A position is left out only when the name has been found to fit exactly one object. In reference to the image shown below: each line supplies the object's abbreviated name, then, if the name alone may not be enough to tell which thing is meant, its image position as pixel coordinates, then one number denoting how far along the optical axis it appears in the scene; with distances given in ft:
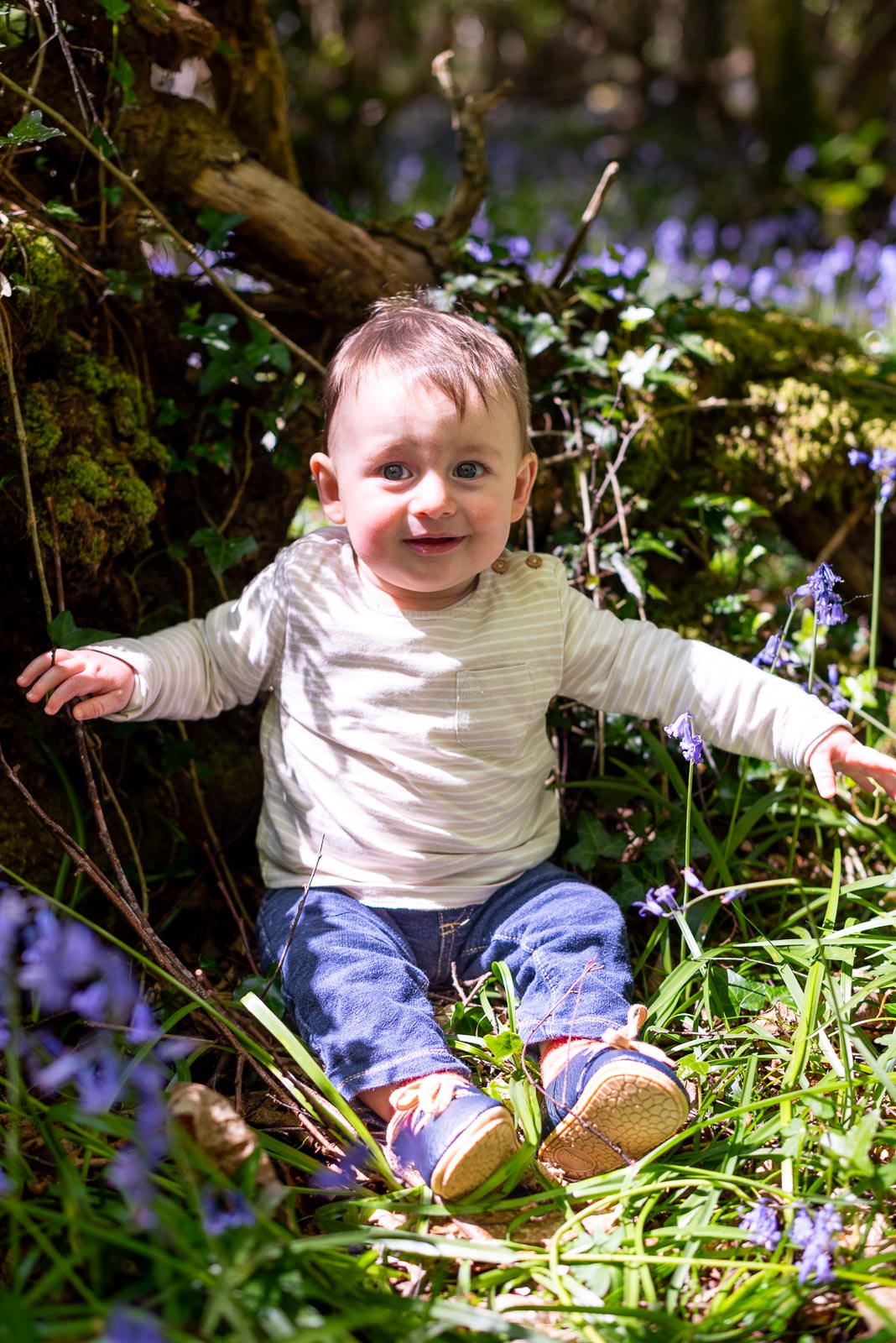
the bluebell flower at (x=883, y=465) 9.08
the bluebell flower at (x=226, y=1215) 4.24
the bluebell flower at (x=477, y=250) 10.34
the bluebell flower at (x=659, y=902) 7.02
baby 6.93
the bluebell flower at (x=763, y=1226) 5.16
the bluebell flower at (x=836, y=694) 8.84
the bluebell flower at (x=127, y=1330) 3.46
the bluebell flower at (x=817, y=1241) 4.90
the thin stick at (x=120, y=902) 6.56
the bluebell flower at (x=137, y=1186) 3.84
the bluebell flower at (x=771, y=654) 8.06
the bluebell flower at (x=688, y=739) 6.63
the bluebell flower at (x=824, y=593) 7.34
